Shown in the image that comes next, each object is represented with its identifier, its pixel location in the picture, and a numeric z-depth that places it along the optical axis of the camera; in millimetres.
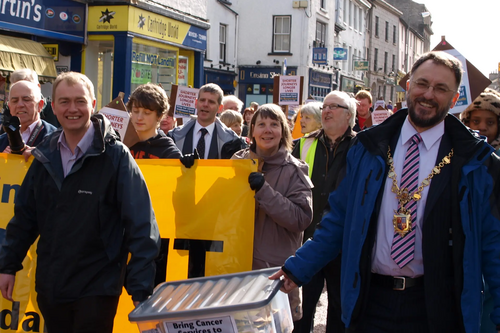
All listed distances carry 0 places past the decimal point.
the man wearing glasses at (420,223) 2627
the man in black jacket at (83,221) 3076
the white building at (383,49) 50406
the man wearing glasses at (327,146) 5086
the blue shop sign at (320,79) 35988
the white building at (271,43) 34250
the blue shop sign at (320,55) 34156
